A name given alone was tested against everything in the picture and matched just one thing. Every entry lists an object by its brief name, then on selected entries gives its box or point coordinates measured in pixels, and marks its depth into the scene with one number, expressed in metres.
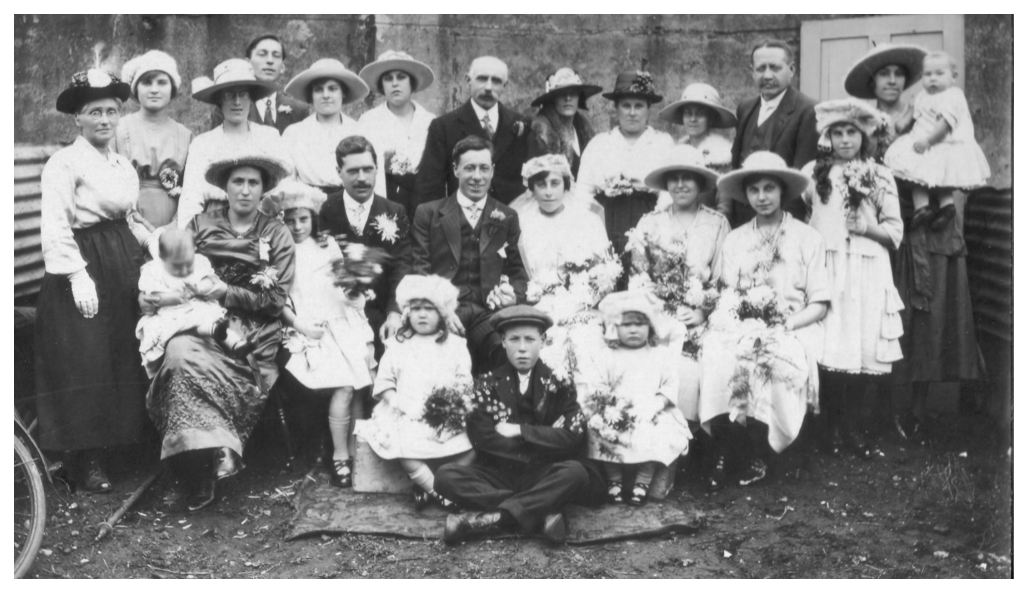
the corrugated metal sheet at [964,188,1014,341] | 5.85
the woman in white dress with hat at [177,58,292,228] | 5.96
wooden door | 5.89
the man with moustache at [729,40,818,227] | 6.14
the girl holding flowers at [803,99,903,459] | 5.95
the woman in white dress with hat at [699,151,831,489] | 5.68
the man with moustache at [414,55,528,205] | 6.29
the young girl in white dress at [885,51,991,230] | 5.92
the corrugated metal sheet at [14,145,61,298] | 5.72
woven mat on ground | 5.43
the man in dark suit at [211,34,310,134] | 6.25
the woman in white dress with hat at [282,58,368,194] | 6.21
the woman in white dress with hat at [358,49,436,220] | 6.34
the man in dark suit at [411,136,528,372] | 5.89
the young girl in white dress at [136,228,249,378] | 5.61
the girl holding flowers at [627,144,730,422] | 5.94
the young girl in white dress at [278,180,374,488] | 5.74
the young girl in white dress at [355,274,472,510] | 5.50
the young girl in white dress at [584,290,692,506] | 5.52
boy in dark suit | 5.38
